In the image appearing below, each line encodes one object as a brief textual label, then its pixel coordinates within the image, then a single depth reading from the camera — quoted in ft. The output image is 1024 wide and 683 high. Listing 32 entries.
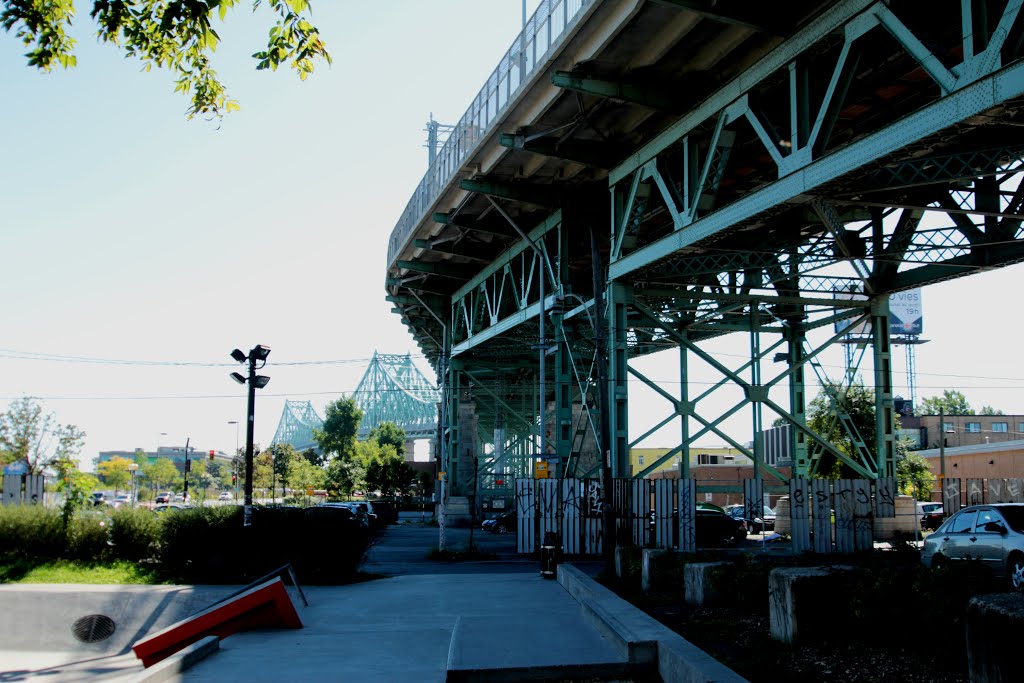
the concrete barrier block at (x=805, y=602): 29.71
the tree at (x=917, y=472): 172.96
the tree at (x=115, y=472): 340.18
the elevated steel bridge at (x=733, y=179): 51.72
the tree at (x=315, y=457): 405.51
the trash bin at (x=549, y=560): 71.31
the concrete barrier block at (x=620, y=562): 60.03
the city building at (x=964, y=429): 291.52
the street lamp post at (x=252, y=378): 77.51
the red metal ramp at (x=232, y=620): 41.78
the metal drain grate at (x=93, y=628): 57.41
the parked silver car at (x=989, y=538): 47.62
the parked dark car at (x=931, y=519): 136.07
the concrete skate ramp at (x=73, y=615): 57.06
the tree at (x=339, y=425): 378.73
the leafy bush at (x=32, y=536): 70.54
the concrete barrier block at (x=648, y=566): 50.90
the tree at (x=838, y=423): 133.69
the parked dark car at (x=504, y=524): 153.58
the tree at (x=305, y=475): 296.71
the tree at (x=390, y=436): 384.08
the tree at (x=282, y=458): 324.52
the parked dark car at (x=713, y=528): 99.55
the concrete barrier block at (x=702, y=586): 41.19
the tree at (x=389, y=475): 300.61
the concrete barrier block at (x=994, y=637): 17.37
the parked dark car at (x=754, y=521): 131.40
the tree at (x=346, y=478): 298.97
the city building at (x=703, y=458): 295.89
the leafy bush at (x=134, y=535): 68.80
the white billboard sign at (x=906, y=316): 308.81
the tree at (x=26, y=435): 179.22
